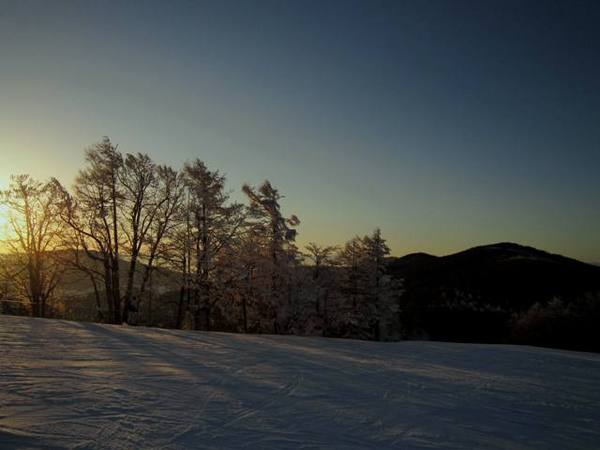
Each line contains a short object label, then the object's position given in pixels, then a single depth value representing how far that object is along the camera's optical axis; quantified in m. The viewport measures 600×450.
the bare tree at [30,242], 25.72
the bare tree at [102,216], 22.39
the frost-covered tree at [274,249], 28.02
